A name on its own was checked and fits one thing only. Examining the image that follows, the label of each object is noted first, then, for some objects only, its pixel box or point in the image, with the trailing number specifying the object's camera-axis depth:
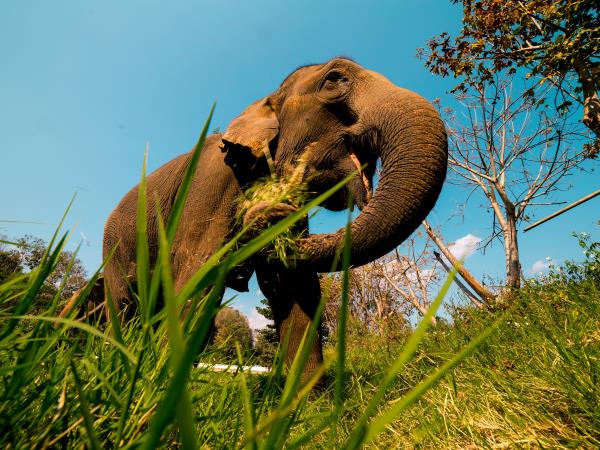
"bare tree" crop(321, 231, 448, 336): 18.19
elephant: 2.81
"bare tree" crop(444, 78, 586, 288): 14.50
